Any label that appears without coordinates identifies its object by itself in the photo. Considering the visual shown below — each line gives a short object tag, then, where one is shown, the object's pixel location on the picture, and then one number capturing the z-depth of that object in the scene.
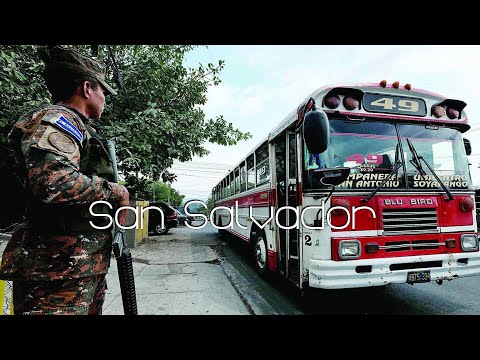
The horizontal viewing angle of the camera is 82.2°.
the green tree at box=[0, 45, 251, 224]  5.29
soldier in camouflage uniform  1.39
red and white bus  3.13
